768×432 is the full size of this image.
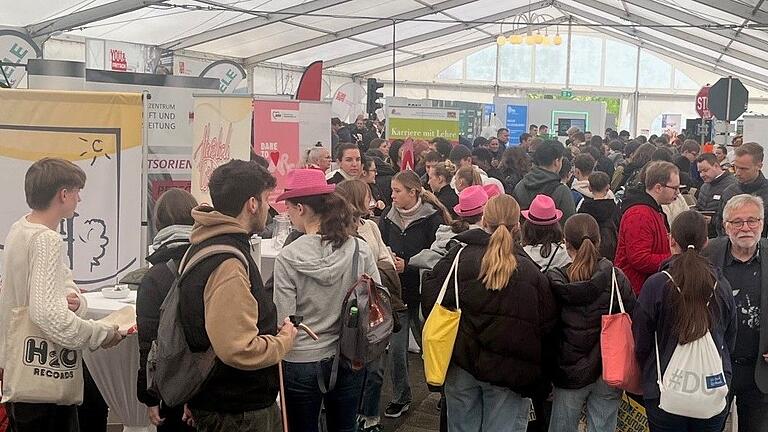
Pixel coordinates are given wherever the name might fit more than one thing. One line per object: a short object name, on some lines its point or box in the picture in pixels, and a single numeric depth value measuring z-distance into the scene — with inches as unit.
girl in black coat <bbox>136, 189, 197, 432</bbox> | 107.3
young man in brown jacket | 90.7
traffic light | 585.0
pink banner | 267.6
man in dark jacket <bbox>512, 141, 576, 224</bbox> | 213.6
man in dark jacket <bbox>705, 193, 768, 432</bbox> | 126.7
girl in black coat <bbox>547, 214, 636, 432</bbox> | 130.2
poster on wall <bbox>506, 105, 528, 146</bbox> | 738.2
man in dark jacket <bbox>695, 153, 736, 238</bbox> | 228.8
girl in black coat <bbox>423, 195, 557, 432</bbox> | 124.9
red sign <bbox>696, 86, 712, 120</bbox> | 524.9
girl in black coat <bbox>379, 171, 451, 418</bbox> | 181.0
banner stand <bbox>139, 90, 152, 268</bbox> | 153.1
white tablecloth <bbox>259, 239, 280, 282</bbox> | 185.0
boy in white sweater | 110.0
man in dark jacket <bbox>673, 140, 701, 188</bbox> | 280.8
